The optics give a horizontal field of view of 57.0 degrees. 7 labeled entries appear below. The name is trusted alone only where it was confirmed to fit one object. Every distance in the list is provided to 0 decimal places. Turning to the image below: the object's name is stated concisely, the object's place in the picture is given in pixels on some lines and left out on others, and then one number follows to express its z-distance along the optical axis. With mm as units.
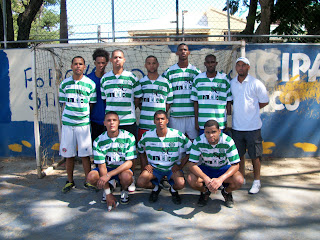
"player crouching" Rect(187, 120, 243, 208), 3318
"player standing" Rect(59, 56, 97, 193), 3930
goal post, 5113
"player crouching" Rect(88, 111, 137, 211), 3525
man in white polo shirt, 3867
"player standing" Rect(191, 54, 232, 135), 3900
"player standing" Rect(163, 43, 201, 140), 4090
